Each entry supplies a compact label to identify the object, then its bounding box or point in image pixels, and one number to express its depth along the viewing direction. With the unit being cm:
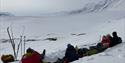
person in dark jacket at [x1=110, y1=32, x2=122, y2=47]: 600
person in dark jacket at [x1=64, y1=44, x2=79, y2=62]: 514
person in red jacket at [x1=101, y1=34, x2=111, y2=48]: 589
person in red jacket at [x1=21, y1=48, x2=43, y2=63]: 470
